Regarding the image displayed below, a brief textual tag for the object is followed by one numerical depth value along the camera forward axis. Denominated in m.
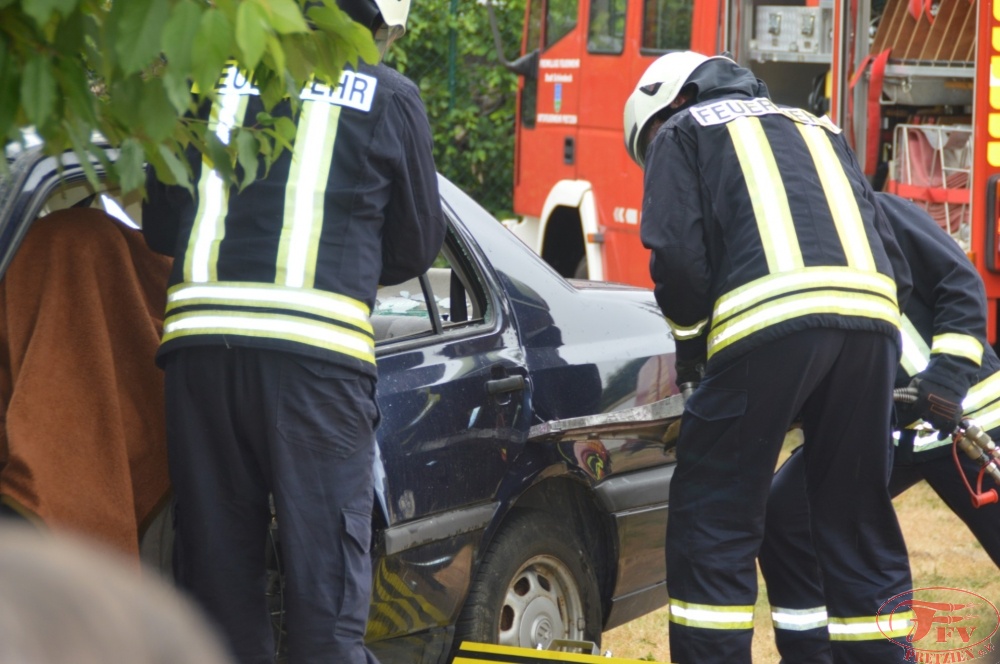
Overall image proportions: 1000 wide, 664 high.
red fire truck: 12.92
